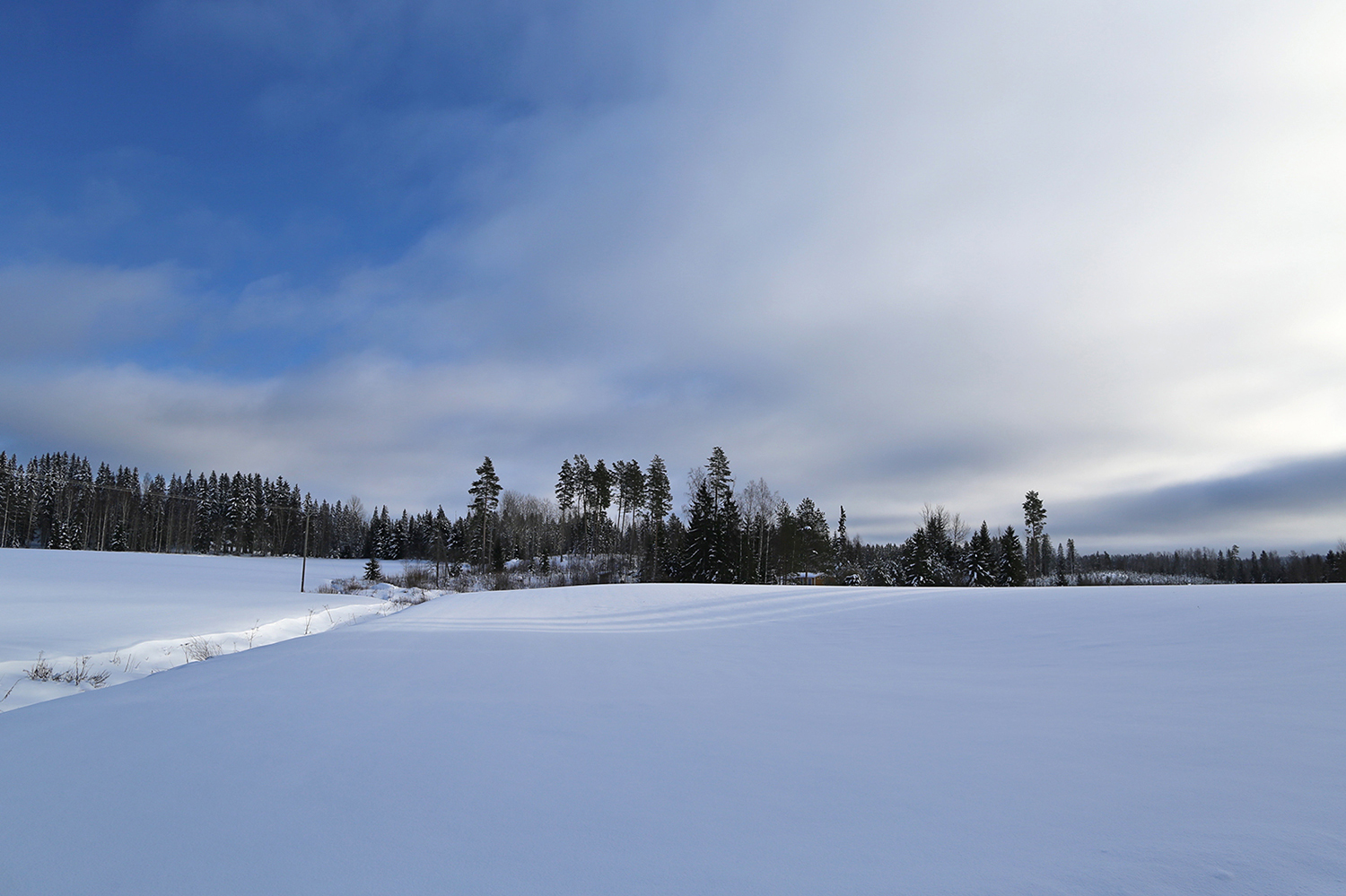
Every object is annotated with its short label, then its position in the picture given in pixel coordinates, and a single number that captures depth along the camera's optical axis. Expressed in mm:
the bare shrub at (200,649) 10227
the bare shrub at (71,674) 8023
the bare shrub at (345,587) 34688
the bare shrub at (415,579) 41281
